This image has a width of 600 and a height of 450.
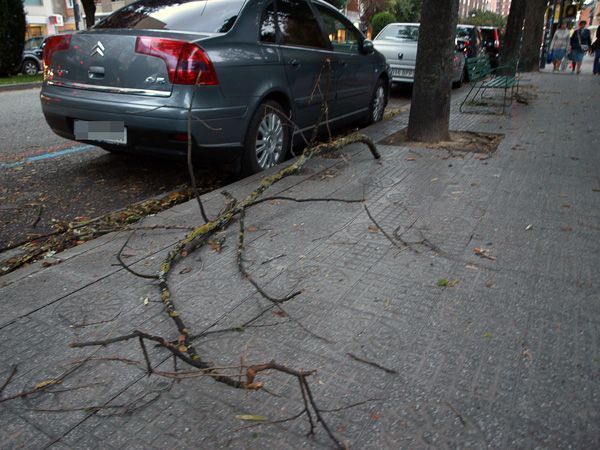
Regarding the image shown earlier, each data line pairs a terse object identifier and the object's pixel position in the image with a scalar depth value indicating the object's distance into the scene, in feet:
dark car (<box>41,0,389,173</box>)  14.35
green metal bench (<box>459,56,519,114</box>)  30.83
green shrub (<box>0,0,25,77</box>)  61.82
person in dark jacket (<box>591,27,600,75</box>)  63.17
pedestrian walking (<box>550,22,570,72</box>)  70.69
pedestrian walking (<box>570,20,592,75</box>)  65.62
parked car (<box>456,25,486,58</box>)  50.52
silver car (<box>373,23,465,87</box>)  39.60
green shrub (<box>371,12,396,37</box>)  113.09
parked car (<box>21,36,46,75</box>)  70.38
